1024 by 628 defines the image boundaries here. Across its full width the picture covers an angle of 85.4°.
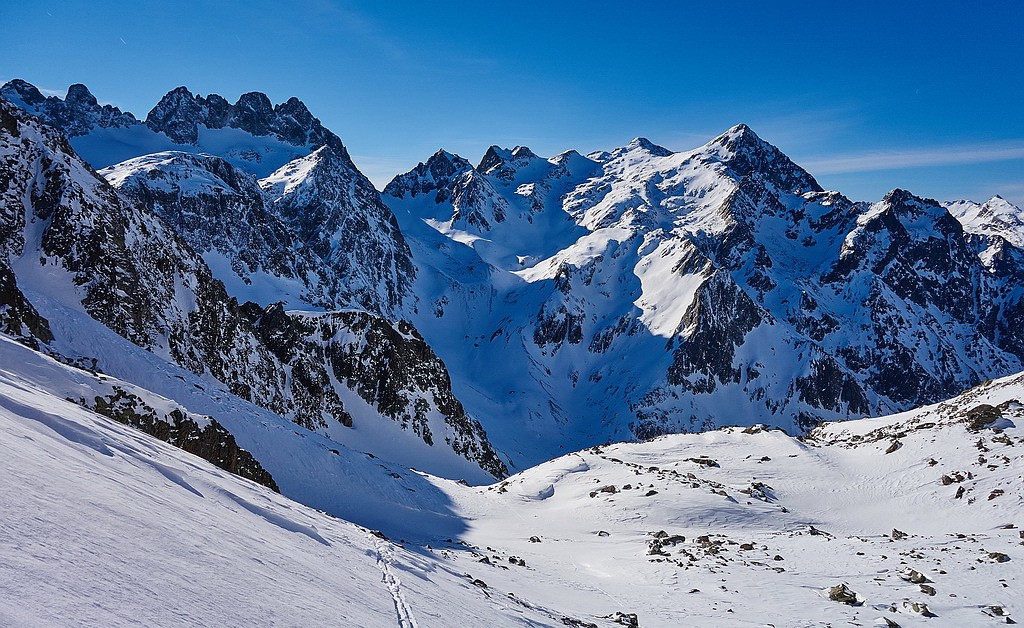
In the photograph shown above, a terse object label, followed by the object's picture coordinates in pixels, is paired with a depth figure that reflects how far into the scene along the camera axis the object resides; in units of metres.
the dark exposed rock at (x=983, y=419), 31.95
